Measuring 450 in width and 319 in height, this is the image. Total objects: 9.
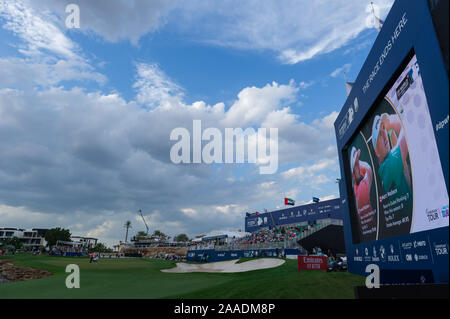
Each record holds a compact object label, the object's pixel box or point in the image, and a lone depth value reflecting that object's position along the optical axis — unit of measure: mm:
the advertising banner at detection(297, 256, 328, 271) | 17641
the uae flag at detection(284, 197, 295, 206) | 64812
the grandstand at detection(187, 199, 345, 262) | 39328
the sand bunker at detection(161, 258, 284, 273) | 30317
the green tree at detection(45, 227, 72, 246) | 110875
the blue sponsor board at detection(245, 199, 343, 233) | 53656
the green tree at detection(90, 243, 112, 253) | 141250
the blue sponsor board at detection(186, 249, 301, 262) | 36381
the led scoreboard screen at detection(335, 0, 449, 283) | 8156
